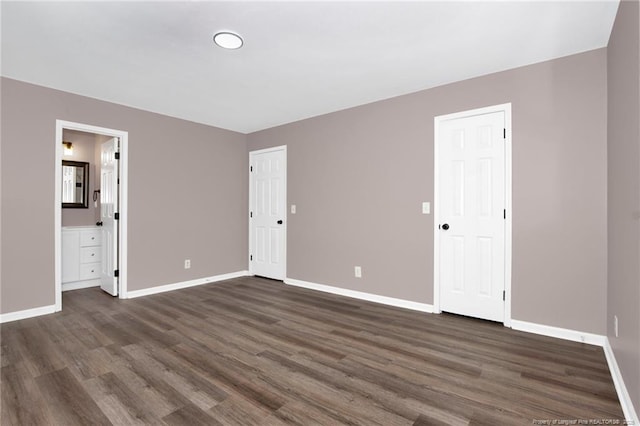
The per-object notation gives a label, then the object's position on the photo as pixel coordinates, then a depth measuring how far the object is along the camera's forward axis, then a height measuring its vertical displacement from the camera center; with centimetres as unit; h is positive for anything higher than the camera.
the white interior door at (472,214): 312 -1
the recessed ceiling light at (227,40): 244 +138
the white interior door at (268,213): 507 -2
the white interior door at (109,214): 418 -4
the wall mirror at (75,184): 491 +42
